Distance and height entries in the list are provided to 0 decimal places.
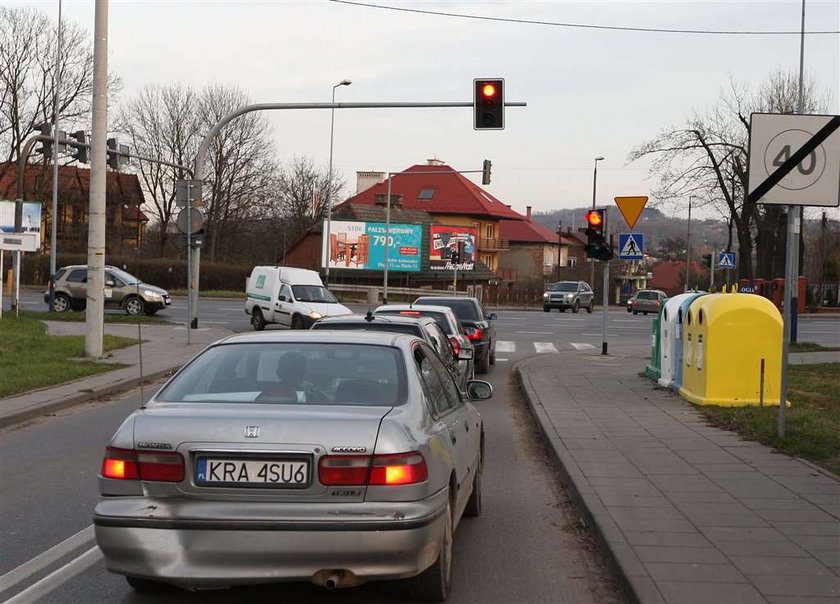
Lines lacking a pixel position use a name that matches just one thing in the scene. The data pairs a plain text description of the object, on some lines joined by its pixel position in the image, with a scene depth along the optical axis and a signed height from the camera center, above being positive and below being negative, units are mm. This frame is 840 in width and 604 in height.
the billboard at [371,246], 71312 +1261
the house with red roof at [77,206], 60806 +3451
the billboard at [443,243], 75125 +1662
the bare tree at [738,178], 46375 +4567
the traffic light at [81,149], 27547 +2955
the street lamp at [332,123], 50438 +7995
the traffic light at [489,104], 21453 +3441
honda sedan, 4520 -1073
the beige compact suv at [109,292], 34562 -1238
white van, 31344 -1185
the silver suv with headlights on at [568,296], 58438 -1599
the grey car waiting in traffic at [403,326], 9633 -613
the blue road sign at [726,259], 41969 +587
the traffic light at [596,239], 23500 +714
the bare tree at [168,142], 68875 +7854
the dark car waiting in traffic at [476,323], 20094 -1137
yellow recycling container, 13273 -1006
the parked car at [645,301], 58812 -1758
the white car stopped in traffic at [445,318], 15344 -851
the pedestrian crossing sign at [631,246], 21328 +521
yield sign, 20266 +1293
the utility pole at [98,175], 18344 +1466
